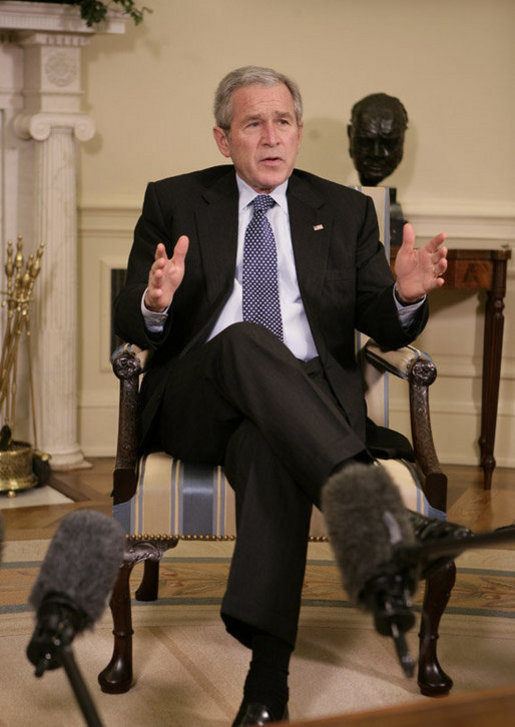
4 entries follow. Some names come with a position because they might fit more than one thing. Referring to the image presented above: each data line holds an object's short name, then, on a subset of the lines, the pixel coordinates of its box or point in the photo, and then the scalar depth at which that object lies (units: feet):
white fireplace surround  12.82
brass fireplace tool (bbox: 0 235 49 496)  12.11
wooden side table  12.59
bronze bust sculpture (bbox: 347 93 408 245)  12.01
